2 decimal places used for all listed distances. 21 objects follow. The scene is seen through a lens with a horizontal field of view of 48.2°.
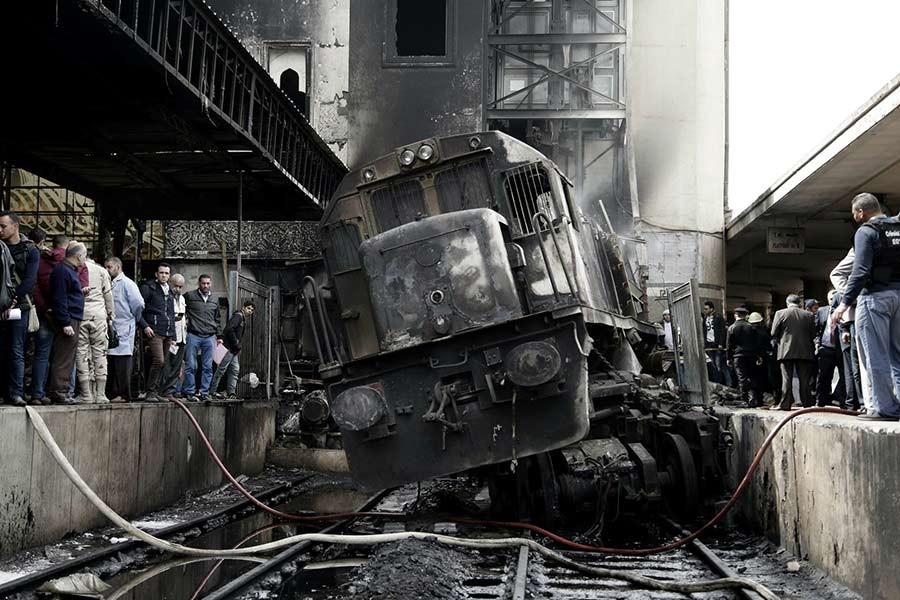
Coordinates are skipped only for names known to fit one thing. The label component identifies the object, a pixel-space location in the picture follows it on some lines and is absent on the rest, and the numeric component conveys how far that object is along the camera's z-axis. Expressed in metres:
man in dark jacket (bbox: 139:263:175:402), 12.29
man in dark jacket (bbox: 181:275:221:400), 13.67
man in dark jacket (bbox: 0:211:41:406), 8.50
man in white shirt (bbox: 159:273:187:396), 13.00
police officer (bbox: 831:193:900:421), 6.96
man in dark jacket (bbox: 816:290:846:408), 13.24
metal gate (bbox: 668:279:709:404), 12.90
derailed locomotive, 8.39
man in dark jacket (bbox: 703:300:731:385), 19.09
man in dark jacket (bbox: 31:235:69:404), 9.02
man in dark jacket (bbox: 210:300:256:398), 14.45
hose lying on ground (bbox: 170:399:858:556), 7.85
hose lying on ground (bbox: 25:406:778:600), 7.45
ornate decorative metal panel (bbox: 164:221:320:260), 24.42
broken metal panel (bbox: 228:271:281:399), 16.03
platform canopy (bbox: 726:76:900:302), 14.02
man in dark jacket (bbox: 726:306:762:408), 16.50
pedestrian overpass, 10.20
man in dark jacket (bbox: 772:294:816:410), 13.61
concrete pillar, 24.47
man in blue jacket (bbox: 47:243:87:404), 9.24
